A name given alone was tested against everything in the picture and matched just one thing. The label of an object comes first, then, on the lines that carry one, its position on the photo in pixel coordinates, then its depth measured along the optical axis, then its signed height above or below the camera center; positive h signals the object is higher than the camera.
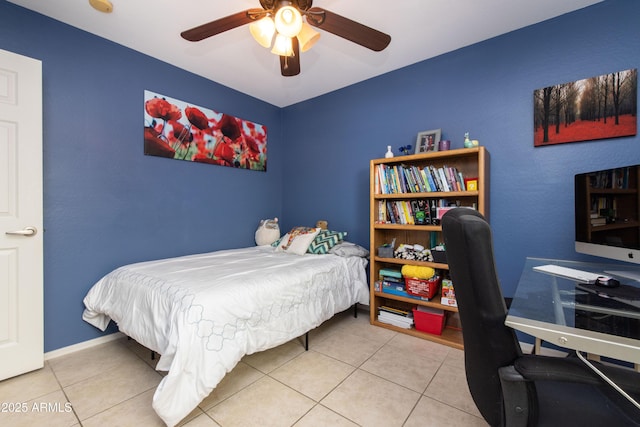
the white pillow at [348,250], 2.69 -0.39
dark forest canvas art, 1.79 +0.72
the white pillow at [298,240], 2.80 -0.30
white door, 1.73 -0.02
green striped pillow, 2.77 -0.30
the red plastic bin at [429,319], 2.29 -0.93
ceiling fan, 1.48 +1.09
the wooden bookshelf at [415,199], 2.16 +0.04
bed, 1.34 -0.61
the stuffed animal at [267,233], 3.28 -0.25
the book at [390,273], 2.50 -0.57
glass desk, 0.70 -0.34
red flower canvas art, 2.52 +0.82
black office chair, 0.72 -0.43
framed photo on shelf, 2.45 +0.66
